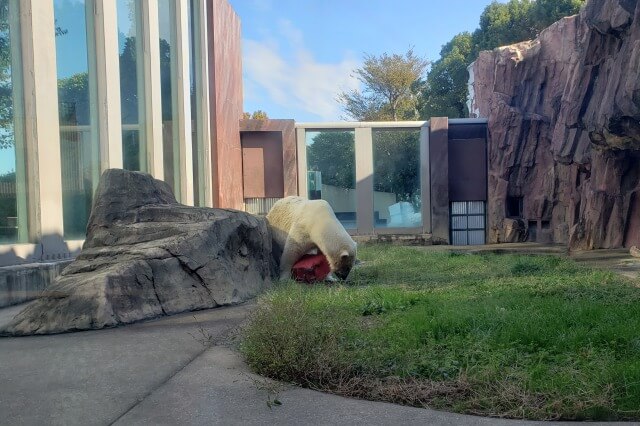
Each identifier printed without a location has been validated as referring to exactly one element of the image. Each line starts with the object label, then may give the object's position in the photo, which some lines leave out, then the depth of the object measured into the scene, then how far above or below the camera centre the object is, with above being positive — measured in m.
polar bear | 8.55 -0.61
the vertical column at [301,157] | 24.36 +1.66
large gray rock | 5.54 -0.72
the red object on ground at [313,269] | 8.88 -1.13
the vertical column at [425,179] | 24.41 +0.62
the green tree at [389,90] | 44.72 +8.20
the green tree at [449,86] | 42.78 +8.14
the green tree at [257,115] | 45.22 +6.62
